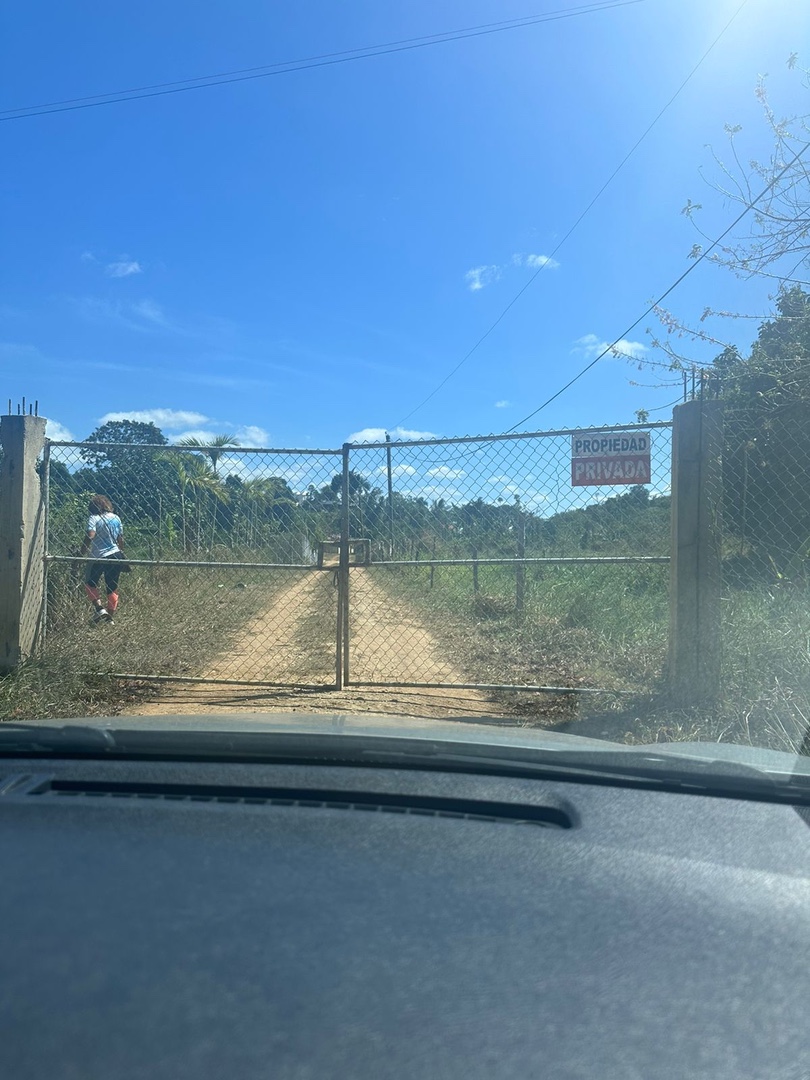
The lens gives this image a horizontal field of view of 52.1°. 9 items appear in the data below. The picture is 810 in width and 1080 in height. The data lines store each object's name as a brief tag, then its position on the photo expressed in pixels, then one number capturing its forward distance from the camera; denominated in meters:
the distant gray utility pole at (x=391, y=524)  6.57
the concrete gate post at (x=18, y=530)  6.32
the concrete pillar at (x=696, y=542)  5.53
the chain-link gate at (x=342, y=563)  6.25
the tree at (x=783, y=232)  5.56
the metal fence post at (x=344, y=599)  6.10
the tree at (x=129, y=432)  41.81
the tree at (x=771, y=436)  6.39
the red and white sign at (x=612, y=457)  5.57
